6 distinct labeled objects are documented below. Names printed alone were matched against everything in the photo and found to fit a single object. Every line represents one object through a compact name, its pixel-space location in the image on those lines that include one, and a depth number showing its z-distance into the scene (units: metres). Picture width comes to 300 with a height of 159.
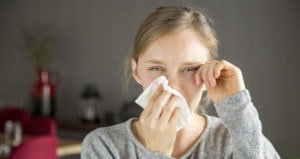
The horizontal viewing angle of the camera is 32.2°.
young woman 1.20
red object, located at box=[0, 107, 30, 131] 4.41
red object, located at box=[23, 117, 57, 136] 3.72
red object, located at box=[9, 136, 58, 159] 2.72
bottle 5.29
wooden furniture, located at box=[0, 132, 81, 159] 3.61
